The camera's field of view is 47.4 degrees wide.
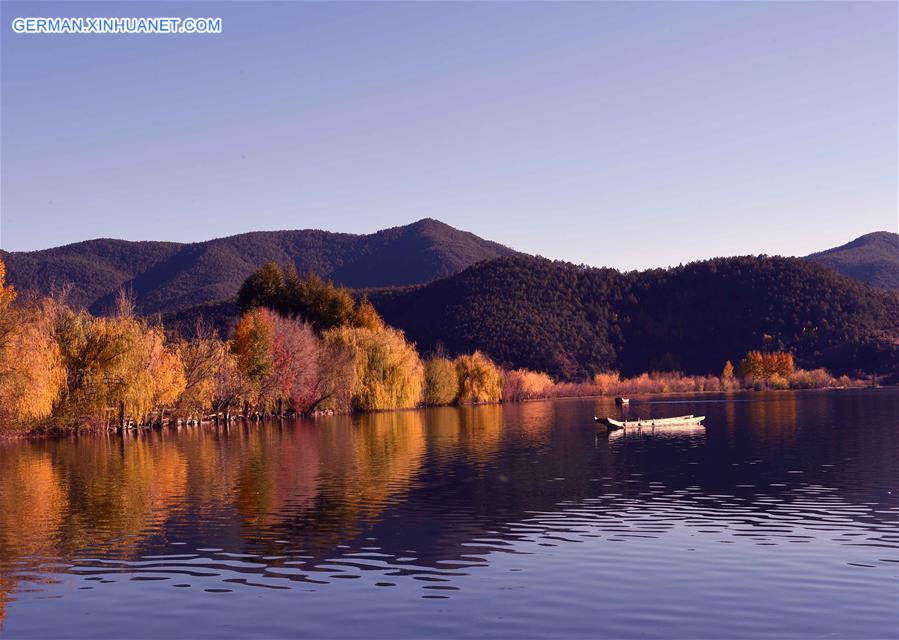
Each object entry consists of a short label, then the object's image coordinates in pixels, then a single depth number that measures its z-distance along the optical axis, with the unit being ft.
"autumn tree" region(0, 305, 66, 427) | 192.85
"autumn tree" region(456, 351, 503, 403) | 416.87
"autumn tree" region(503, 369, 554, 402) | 458.09
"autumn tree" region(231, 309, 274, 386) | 301.22
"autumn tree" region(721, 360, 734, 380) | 594.65
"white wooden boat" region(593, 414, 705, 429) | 244.79
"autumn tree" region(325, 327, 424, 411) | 342.64
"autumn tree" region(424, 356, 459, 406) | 392.27
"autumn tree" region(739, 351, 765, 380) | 583.17
